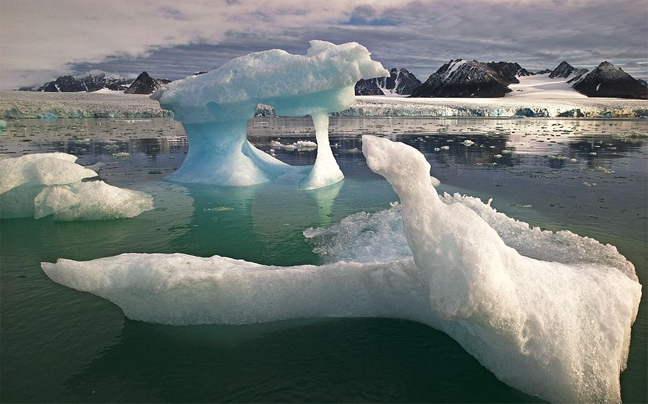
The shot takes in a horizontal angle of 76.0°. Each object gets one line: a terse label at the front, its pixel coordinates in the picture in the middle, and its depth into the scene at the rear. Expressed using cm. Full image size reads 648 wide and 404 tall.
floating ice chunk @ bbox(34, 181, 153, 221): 742
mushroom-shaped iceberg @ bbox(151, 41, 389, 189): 977
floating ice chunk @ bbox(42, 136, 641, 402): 258
